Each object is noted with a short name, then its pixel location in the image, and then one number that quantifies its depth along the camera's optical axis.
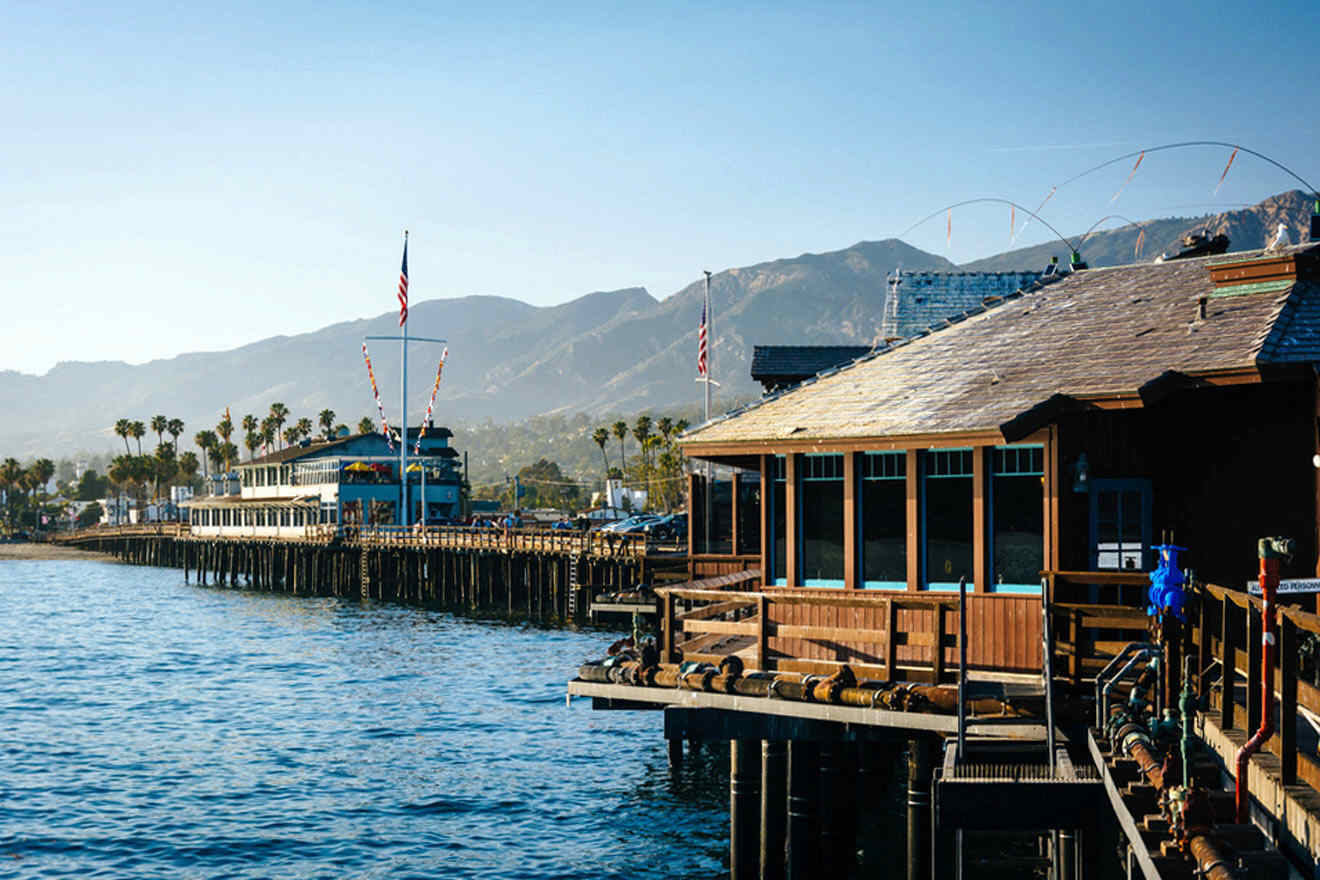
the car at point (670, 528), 70.06
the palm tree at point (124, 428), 166.12
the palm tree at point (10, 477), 189.75
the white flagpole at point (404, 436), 81.19
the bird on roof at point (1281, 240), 20.65
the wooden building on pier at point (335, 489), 96.44
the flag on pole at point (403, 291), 70.77
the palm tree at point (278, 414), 167.25
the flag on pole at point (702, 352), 55.88
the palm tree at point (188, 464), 192.00
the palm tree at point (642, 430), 134.91
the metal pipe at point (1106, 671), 12.63
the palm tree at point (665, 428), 125.39
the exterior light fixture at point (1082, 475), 16.42
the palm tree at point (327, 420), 172.18
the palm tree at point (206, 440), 174.12
